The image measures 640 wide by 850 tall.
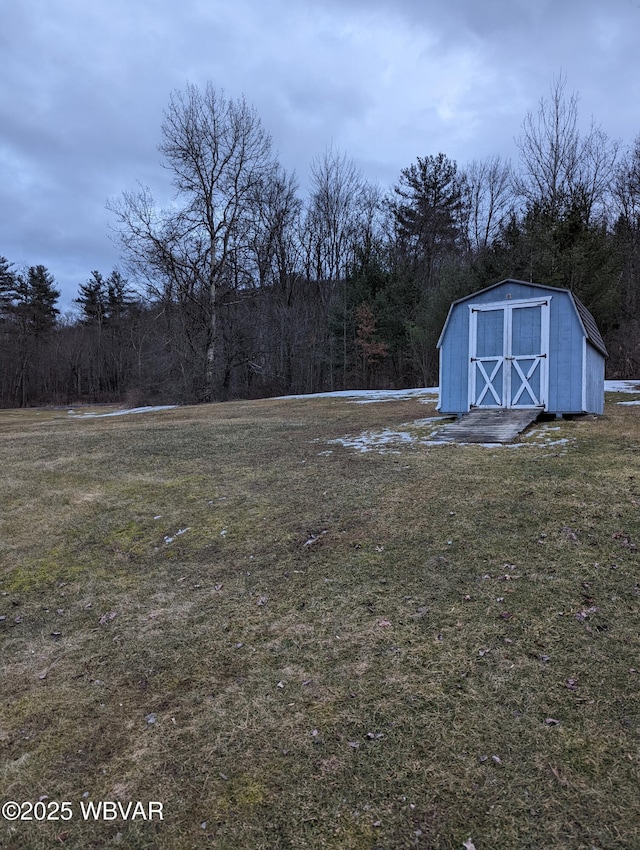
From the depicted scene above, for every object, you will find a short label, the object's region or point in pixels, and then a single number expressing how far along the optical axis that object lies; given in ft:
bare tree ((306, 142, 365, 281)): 97.40
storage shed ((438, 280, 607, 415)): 30.14
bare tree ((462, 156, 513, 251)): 90.22
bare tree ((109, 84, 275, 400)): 75.05
